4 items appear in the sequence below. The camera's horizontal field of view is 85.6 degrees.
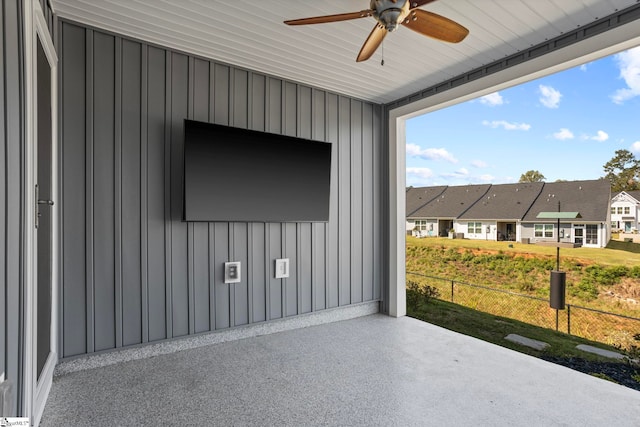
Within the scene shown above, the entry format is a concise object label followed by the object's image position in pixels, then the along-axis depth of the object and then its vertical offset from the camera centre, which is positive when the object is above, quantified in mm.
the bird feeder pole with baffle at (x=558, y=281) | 2859 -608
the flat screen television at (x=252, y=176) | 2625 +279
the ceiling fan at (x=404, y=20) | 1672 +974
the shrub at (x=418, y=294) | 3898 -969
